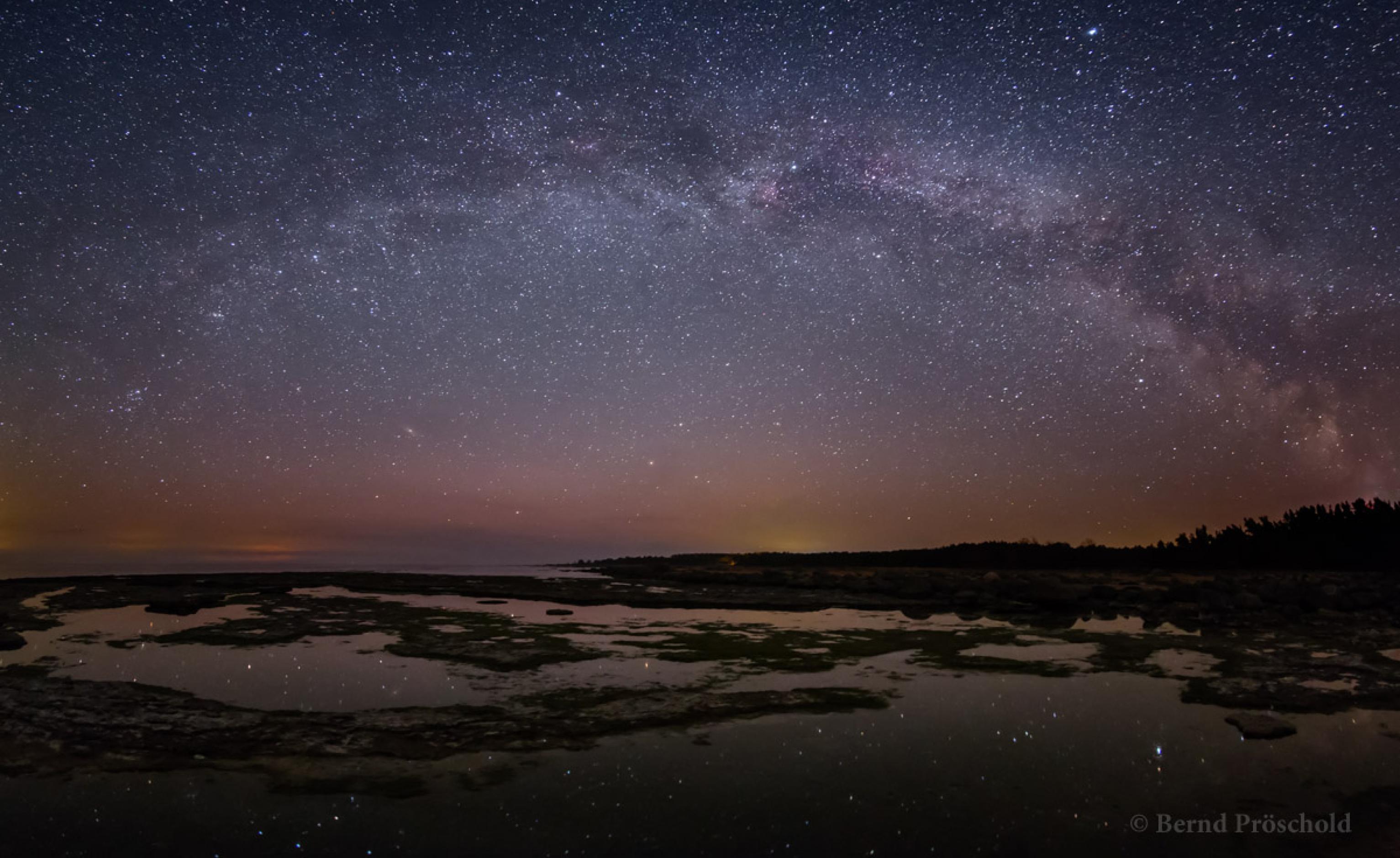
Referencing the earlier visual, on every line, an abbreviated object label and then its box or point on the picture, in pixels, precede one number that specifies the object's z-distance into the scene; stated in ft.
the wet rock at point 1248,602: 55.57
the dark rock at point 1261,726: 20.84
